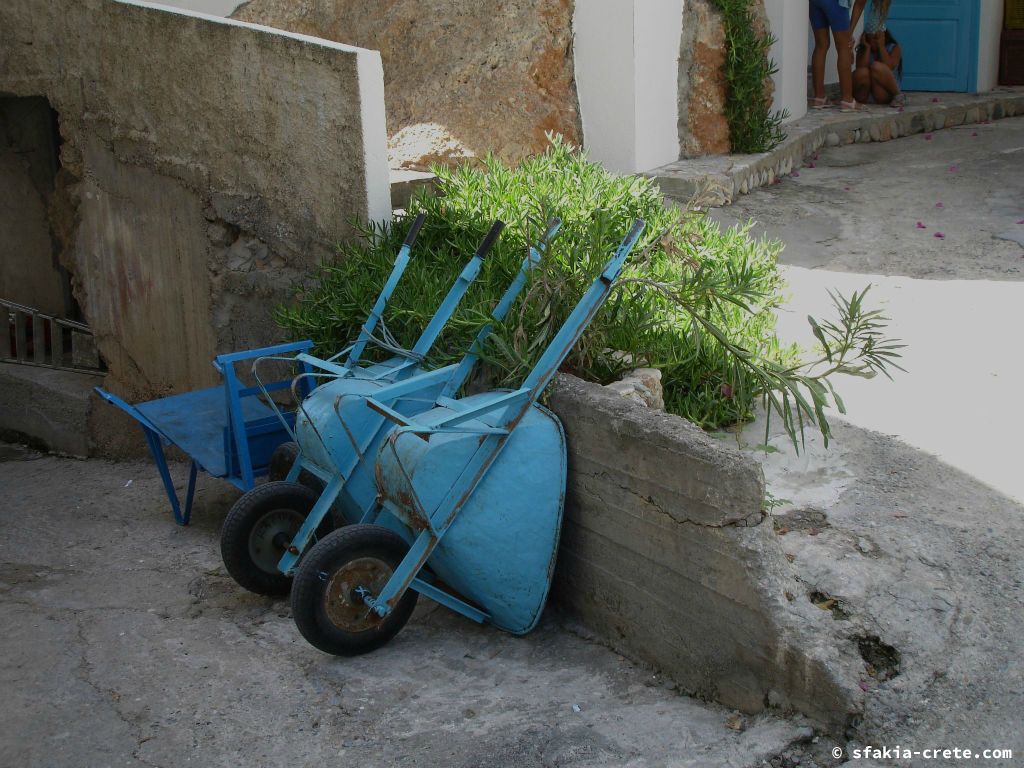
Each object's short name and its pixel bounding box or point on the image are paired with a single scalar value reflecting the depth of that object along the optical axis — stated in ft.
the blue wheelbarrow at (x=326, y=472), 12.96
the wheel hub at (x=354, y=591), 11.76
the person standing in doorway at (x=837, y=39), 30.25
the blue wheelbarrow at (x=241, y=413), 13.74
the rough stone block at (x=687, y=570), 9.77
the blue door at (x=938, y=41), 32.73
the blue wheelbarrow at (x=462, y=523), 11.66
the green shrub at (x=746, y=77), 24.39
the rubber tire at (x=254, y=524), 13.73
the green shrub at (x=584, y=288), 13.12
